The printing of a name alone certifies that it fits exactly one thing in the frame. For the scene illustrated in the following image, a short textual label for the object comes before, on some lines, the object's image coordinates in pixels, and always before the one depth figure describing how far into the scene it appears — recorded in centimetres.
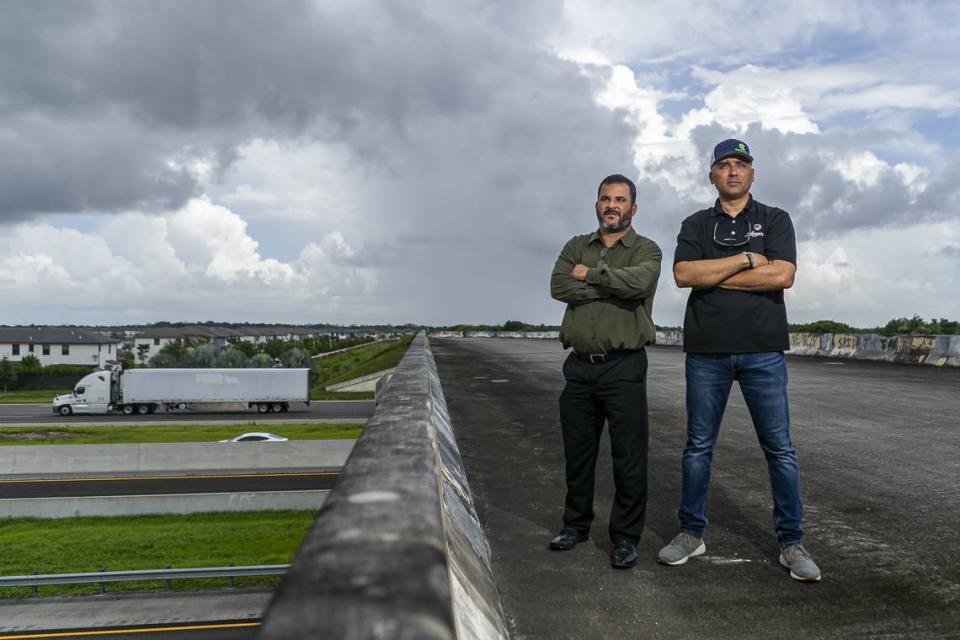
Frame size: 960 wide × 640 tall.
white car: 3108
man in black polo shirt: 387
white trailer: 4700
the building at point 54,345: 9912
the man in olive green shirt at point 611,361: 396
